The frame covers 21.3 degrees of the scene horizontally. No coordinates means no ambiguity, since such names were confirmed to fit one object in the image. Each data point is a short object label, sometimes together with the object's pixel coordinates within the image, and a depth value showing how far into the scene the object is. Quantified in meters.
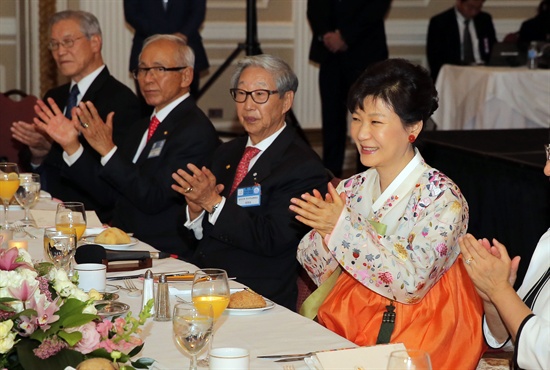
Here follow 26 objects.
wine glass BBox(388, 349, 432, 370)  2.14
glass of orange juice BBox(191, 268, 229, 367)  3.13
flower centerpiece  2.30
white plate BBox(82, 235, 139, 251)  4.54
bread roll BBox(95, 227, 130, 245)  4.59
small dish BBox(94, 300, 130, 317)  3.23
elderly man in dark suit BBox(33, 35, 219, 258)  5.95
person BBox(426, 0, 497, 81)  12.24
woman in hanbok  3.70
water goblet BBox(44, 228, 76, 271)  3.50
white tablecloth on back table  10.82
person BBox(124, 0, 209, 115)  9.86
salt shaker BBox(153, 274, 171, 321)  3.36
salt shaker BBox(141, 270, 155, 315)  3.48
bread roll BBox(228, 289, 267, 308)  3.51
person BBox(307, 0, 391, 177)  11.17
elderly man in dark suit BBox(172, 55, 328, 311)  4.92
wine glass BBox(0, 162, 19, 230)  5.05
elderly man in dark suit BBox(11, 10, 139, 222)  6.97
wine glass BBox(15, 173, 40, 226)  5.01
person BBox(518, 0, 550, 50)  12.67
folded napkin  2.83
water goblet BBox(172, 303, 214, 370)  2.69
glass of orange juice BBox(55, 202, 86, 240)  4.30
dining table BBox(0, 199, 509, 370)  2.96
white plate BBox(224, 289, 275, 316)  3.46
